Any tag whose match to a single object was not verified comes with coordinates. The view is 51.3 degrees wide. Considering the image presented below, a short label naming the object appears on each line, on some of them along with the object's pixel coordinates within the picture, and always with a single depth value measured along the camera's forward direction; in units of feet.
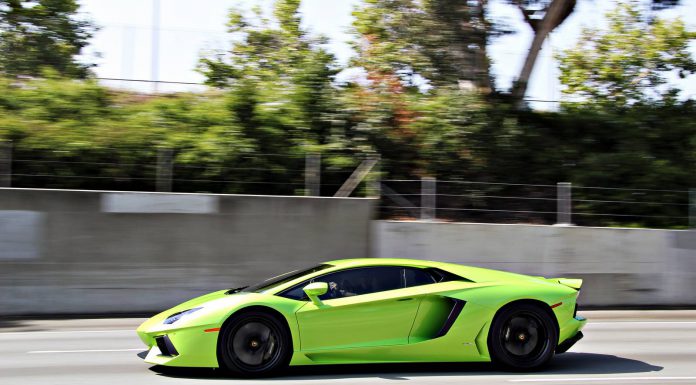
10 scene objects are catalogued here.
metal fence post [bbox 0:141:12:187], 43.39
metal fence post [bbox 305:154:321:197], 48.11
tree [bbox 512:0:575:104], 60.23
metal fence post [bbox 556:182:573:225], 48.93
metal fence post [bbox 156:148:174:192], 46.44
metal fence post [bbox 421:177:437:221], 47.62
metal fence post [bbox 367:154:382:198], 48.19
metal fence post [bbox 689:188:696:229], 50.31
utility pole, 63.16
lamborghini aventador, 22.26
